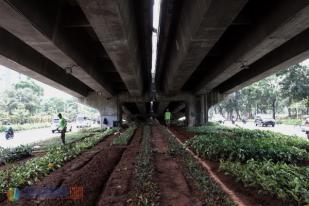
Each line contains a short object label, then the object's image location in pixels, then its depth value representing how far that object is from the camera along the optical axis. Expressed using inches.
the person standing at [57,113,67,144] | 307.5
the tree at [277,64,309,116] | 723.5
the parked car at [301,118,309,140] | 383.7
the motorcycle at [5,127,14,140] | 502.4
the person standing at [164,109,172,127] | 552.0
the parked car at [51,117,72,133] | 627.6
